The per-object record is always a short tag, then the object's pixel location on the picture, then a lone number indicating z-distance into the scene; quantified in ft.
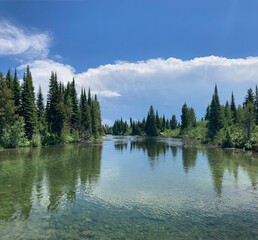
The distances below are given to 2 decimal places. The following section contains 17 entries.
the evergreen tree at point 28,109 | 207.10
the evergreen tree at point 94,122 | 351.38
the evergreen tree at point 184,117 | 495.20
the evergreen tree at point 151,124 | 549.13
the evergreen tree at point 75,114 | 291.79
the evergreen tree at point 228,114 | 315.21
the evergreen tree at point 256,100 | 311.27
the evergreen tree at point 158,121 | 587.43
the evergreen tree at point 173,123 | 608.27
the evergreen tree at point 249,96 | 356.01
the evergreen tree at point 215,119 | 274.36
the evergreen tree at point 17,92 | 205.77
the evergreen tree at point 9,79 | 198.65
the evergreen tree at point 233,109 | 350.15
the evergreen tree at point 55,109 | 243.60
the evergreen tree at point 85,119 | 308.69
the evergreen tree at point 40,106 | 251.60
